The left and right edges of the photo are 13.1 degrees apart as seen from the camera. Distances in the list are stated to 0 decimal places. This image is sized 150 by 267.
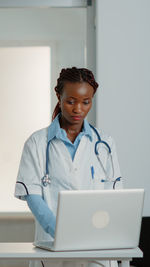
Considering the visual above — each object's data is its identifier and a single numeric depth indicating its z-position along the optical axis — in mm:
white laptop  2281
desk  2268
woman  2730
